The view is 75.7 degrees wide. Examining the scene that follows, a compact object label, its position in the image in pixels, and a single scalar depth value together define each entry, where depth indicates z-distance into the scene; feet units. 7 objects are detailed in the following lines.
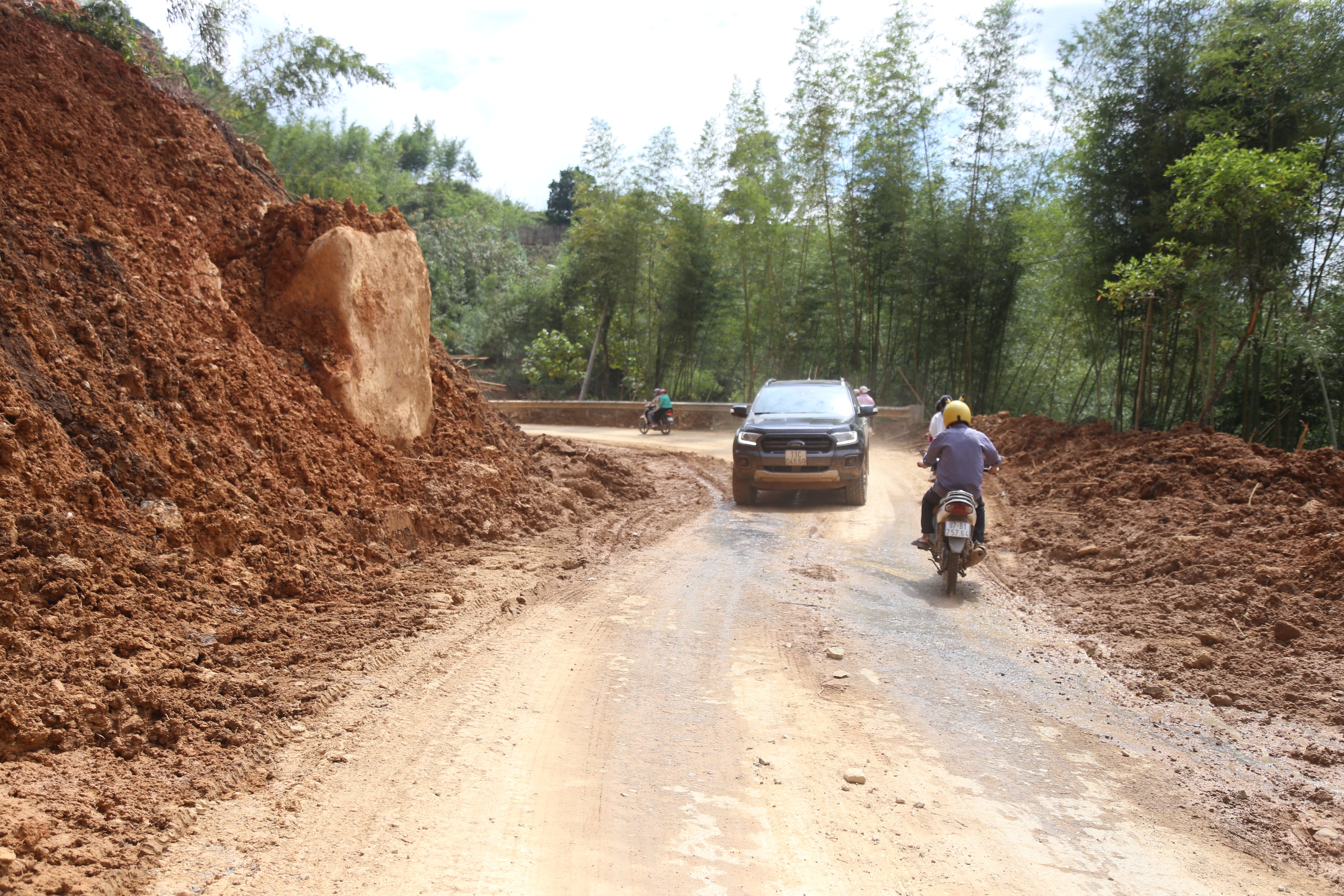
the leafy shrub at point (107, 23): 27.09
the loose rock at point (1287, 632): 17.81
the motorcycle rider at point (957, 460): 24.66
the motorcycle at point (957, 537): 23.32
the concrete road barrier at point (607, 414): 83.51
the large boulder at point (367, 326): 28.04
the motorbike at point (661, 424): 77.25
